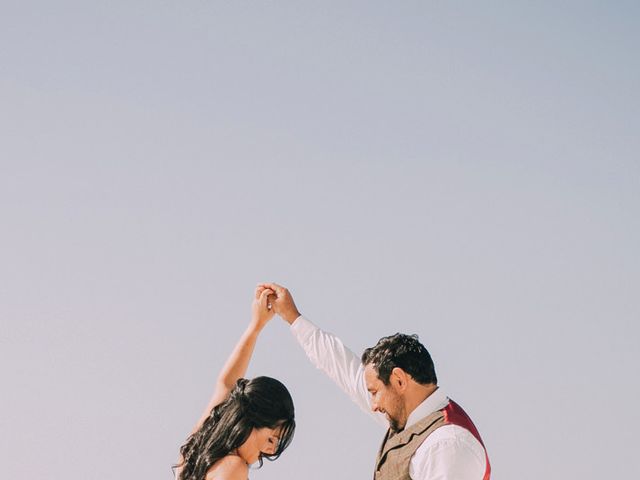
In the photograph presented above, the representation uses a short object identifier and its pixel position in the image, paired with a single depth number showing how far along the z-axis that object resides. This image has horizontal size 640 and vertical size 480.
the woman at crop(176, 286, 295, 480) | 3.90
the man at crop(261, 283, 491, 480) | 4.09
